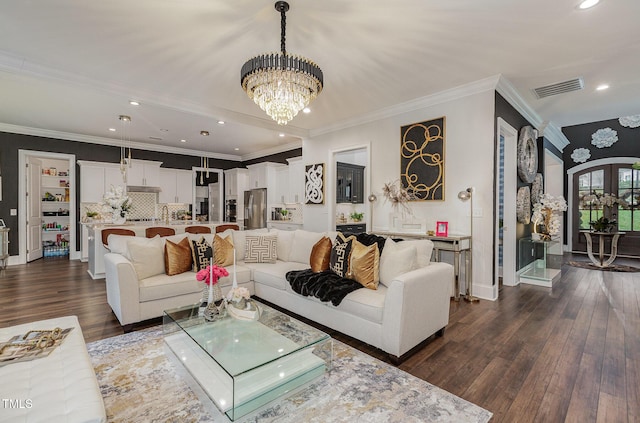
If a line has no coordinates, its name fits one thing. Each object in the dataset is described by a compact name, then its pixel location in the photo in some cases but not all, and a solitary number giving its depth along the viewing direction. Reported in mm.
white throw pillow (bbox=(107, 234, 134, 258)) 3305
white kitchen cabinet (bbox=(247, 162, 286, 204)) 7992
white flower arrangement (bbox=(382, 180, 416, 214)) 4719
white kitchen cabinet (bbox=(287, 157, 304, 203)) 7301
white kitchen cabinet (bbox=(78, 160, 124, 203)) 6824
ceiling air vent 4012
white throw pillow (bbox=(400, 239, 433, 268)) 2906
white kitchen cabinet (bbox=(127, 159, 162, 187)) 7449
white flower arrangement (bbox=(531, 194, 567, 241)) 5199
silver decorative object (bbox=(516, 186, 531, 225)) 4914
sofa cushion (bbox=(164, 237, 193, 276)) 3385
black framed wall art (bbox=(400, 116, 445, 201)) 4414
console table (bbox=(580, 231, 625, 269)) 5879
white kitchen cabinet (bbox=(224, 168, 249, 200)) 8656
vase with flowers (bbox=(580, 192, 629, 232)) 6227
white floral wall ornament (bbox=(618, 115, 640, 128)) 6371
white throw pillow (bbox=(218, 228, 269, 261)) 4156
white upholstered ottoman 1166
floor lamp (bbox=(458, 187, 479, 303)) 3948
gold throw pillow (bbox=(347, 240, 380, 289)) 2848
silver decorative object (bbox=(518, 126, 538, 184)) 4828
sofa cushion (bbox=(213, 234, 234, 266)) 3703
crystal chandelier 2559
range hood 7480
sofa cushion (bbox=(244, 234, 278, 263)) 4047
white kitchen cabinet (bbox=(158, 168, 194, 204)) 8008
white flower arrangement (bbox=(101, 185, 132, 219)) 5137
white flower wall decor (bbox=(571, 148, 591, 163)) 7215
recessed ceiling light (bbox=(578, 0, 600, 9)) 2408
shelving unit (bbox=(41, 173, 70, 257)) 7441
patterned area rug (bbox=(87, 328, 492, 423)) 1752
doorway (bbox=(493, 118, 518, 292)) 4762
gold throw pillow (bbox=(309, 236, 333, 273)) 3371
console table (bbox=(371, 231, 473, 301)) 3872
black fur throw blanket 2738
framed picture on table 4207
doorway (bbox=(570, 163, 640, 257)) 6746
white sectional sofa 2375
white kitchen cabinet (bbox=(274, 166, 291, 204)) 7730
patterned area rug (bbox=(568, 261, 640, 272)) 5703
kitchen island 4969
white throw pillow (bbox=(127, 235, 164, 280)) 3223
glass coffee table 1694
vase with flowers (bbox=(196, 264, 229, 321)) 2329
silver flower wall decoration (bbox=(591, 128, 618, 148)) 6750
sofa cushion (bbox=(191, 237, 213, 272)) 3527
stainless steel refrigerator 8039
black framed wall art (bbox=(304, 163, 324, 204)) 6145
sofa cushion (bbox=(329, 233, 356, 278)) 3088
